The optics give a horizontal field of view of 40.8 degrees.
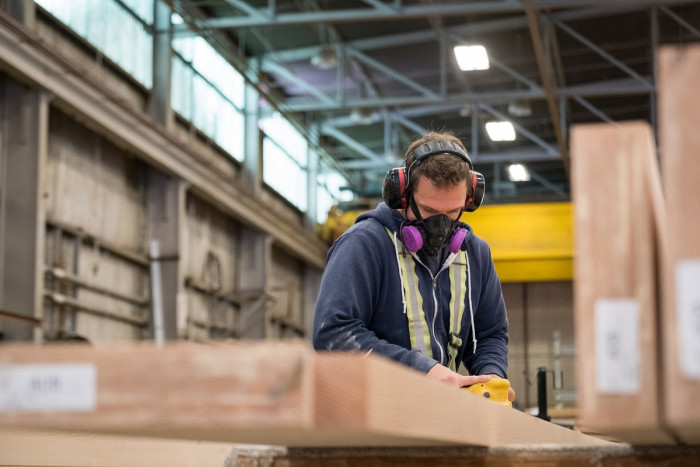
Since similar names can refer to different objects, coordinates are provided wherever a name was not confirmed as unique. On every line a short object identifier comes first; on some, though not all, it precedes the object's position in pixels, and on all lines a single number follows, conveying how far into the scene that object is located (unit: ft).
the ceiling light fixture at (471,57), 42.78
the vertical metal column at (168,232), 39.19
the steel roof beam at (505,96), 46.98
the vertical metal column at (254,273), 49.93
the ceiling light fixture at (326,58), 47.86
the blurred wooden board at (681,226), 3.18
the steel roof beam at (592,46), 44.07
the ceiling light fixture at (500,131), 52.21
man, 9.09
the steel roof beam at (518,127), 55.31
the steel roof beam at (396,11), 38.50
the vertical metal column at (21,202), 28.81
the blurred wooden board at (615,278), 3.34
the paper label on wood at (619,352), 3.34
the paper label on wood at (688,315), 3.14
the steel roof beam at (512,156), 57.11
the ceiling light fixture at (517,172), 61.67
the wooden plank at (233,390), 3.22
